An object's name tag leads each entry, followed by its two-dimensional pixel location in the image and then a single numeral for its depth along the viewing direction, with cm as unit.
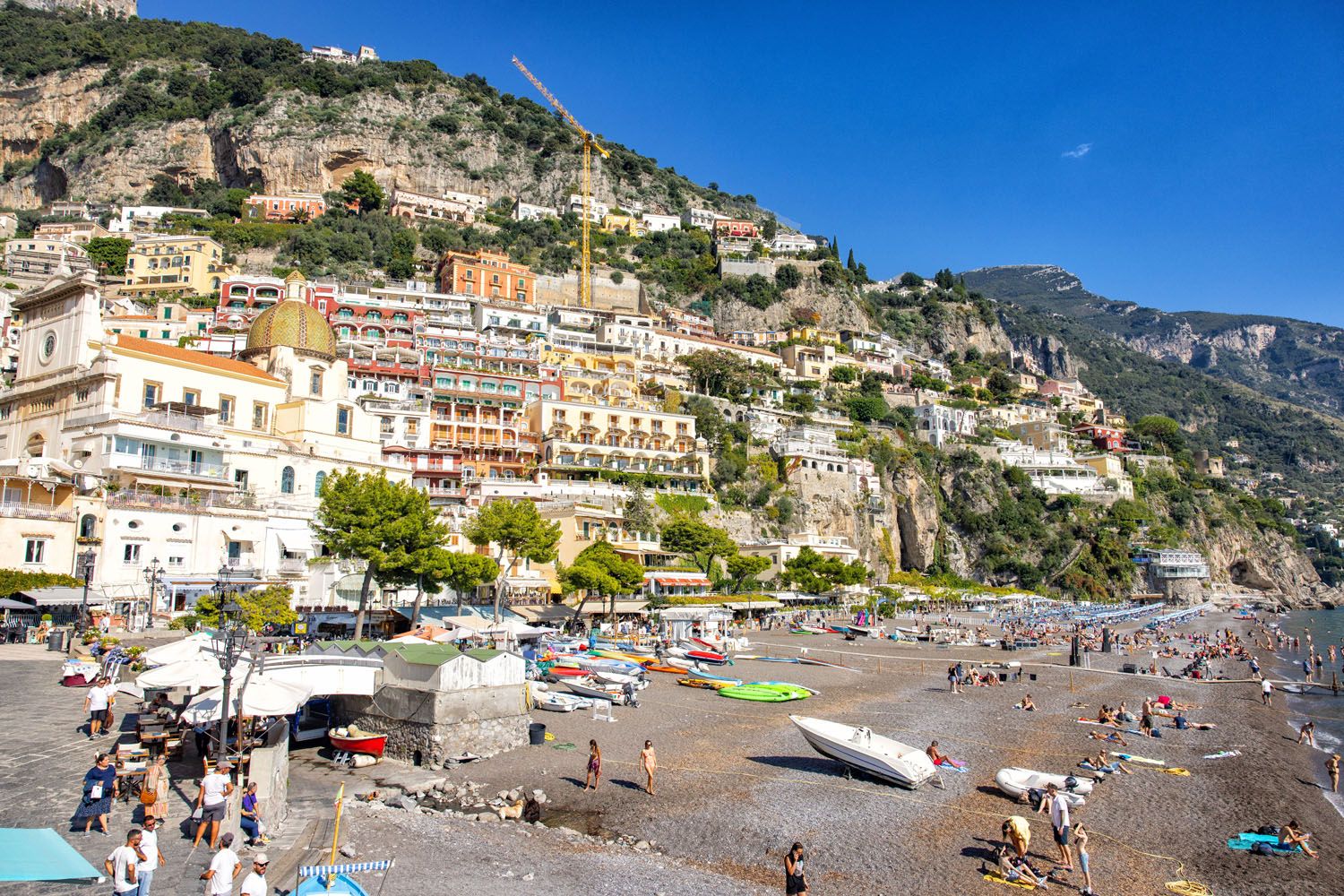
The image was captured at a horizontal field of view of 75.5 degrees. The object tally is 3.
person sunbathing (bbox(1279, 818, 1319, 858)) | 1561
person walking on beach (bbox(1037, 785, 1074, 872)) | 1388
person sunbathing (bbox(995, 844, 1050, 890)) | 1315
